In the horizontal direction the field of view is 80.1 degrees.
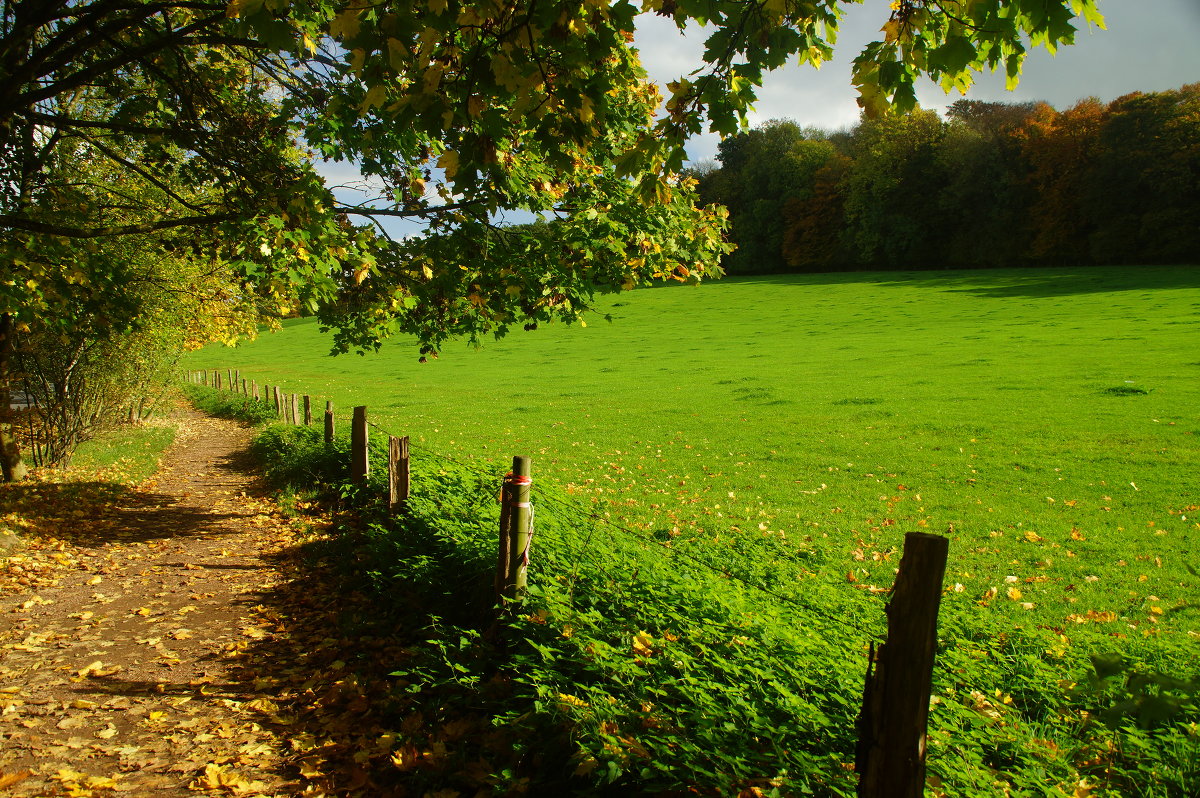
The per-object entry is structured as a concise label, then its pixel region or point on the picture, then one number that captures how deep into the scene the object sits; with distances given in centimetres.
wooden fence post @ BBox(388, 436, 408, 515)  744
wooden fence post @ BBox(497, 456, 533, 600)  484
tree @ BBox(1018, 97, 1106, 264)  5844
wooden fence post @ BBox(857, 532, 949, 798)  238
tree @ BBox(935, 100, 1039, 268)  6297
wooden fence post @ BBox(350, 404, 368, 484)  923
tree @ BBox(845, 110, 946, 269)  6931
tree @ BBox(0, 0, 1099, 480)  347
